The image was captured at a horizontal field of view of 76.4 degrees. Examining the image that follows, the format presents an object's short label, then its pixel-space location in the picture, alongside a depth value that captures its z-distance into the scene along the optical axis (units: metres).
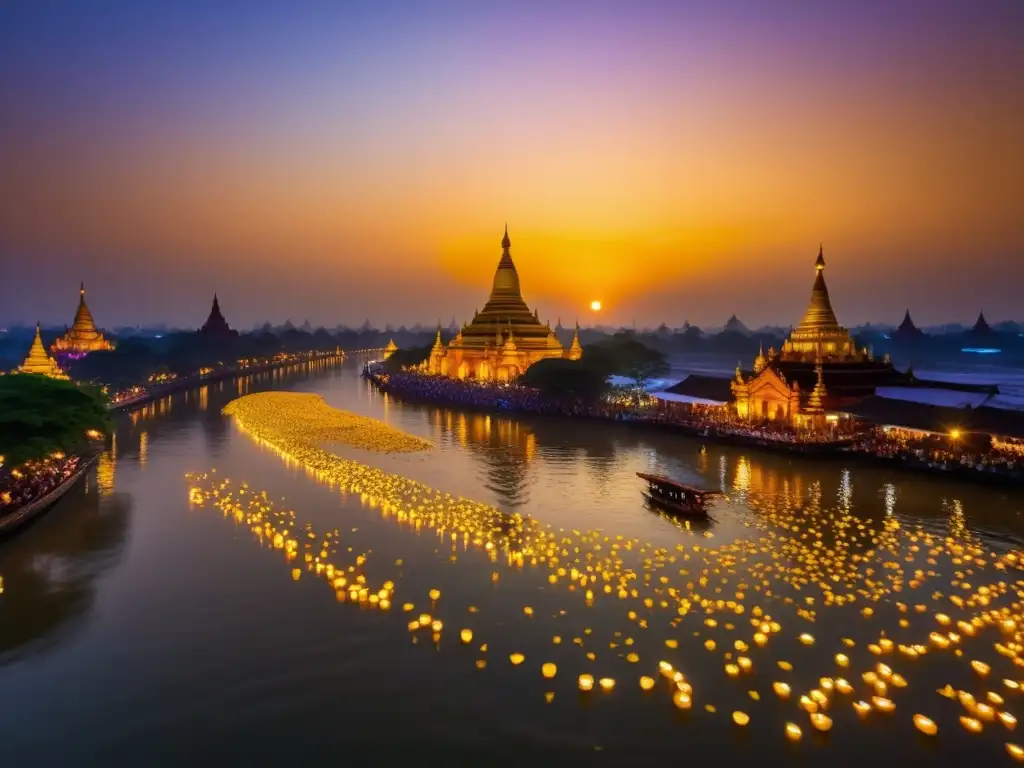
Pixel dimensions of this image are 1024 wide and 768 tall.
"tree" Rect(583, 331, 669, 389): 73.56
